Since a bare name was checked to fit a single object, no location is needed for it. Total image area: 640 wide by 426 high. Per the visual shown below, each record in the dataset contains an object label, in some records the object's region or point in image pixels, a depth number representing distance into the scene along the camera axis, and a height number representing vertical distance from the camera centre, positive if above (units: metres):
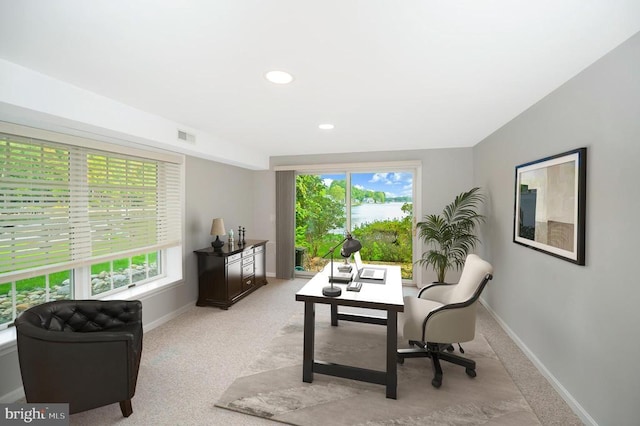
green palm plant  3.89 -0.27
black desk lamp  2.36 -0.35
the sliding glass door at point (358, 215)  4.96 -0.11
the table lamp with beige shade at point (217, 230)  3.94 -0.32
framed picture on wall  1.94 +0.06
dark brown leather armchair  1.70 -0.98
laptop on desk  2.80 -0.68
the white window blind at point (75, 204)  2.14 +0.01
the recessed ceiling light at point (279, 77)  1.86 +0.89
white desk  2.12 -0.87
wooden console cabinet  3.80 -0.94
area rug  1.92 -1.41
